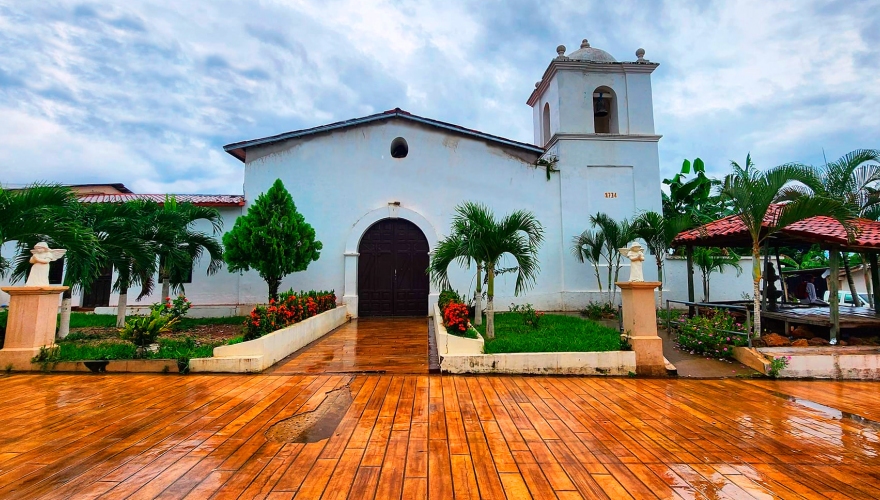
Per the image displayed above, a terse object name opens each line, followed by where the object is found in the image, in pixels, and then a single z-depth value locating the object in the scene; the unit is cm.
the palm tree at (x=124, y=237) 812
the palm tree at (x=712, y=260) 1258
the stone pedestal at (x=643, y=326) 620
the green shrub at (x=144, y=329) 640
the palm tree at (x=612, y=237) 1170
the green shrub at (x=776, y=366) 628
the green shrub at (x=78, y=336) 802
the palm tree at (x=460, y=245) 764
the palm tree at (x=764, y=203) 665
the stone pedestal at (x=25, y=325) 628
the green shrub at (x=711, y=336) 721
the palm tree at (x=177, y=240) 929
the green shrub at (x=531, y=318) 884
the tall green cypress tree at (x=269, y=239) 957
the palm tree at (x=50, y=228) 632
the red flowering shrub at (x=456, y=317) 706
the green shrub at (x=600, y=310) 1156
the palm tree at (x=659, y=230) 1040
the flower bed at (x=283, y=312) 691
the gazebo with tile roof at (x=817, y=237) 700
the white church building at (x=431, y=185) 1277
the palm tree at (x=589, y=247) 1221
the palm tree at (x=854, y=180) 926
